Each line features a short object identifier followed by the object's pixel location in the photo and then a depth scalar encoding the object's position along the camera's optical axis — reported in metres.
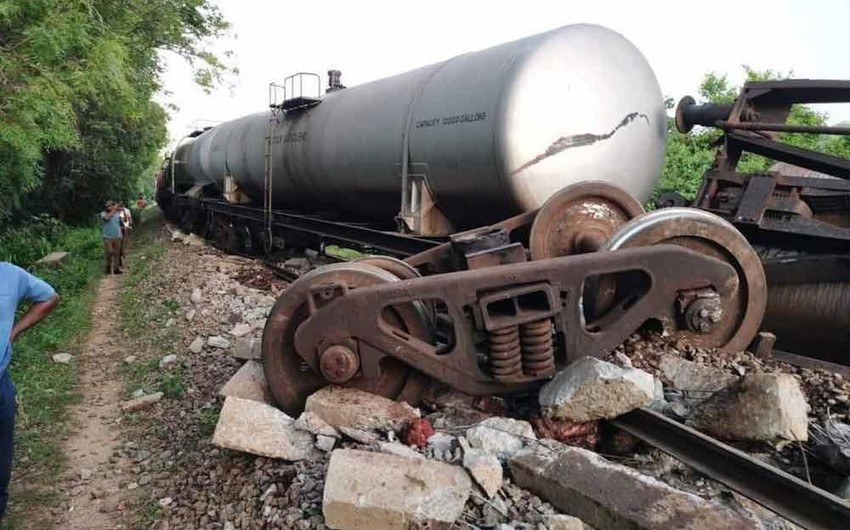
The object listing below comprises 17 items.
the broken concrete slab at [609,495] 2.42
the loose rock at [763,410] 2.97
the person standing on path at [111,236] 12.87
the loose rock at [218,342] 6.23
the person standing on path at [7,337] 3.53
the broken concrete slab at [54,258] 13.63
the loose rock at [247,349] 5.05
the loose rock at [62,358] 6.82
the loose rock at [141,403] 5.29
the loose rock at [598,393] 3.21
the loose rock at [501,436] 3.13
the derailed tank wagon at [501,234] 3.62
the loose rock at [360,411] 3.54
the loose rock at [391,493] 2.63
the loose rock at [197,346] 6.26
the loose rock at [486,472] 2.83
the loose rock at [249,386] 4.23
